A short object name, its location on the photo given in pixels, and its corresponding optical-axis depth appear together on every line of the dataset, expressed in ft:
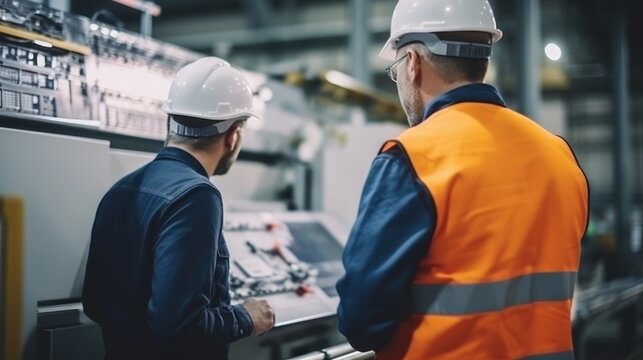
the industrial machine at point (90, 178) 5.07
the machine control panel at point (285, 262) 6.51
